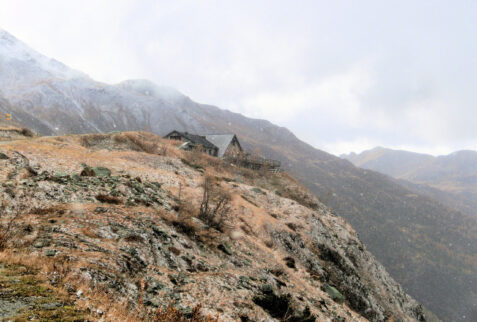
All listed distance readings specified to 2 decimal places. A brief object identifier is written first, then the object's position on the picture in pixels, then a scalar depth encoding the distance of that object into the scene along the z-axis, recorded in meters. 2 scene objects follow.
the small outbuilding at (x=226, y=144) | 65.62
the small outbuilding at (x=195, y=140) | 63.73
